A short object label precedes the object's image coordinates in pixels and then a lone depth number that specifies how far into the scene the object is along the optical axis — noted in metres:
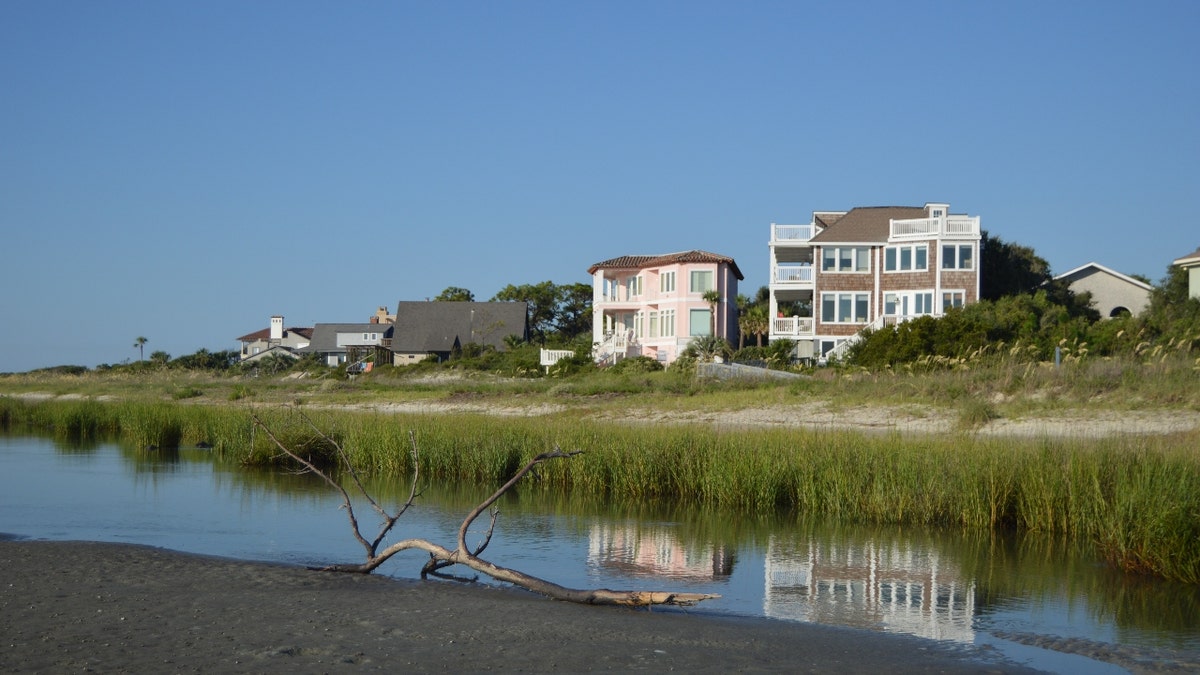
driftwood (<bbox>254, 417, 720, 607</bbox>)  9.70
